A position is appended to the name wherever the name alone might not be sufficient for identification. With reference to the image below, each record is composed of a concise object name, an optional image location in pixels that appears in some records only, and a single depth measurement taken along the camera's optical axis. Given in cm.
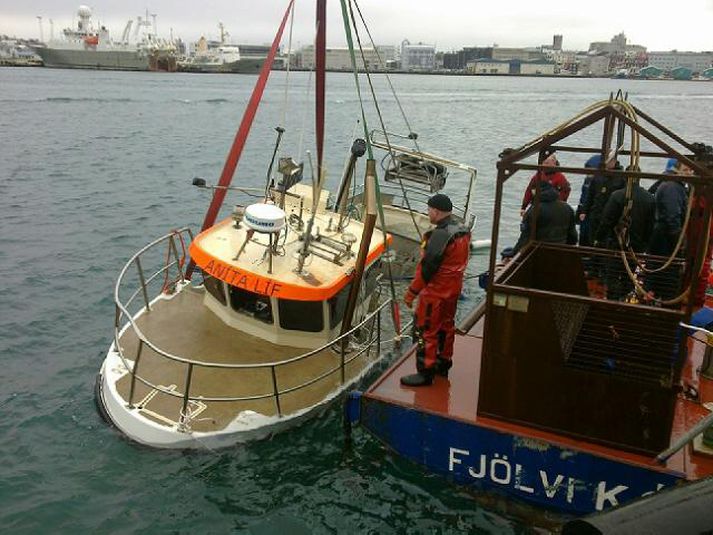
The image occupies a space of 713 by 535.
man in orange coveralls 711
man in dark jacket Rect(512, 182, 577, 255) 947
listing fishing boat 815
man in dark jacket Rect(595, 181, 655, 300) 862
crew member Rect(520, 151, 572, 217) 1028
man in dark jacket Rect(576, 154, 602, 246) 1051
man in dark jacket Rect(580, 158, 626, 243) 1007
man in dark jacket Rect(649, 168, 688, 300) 866
